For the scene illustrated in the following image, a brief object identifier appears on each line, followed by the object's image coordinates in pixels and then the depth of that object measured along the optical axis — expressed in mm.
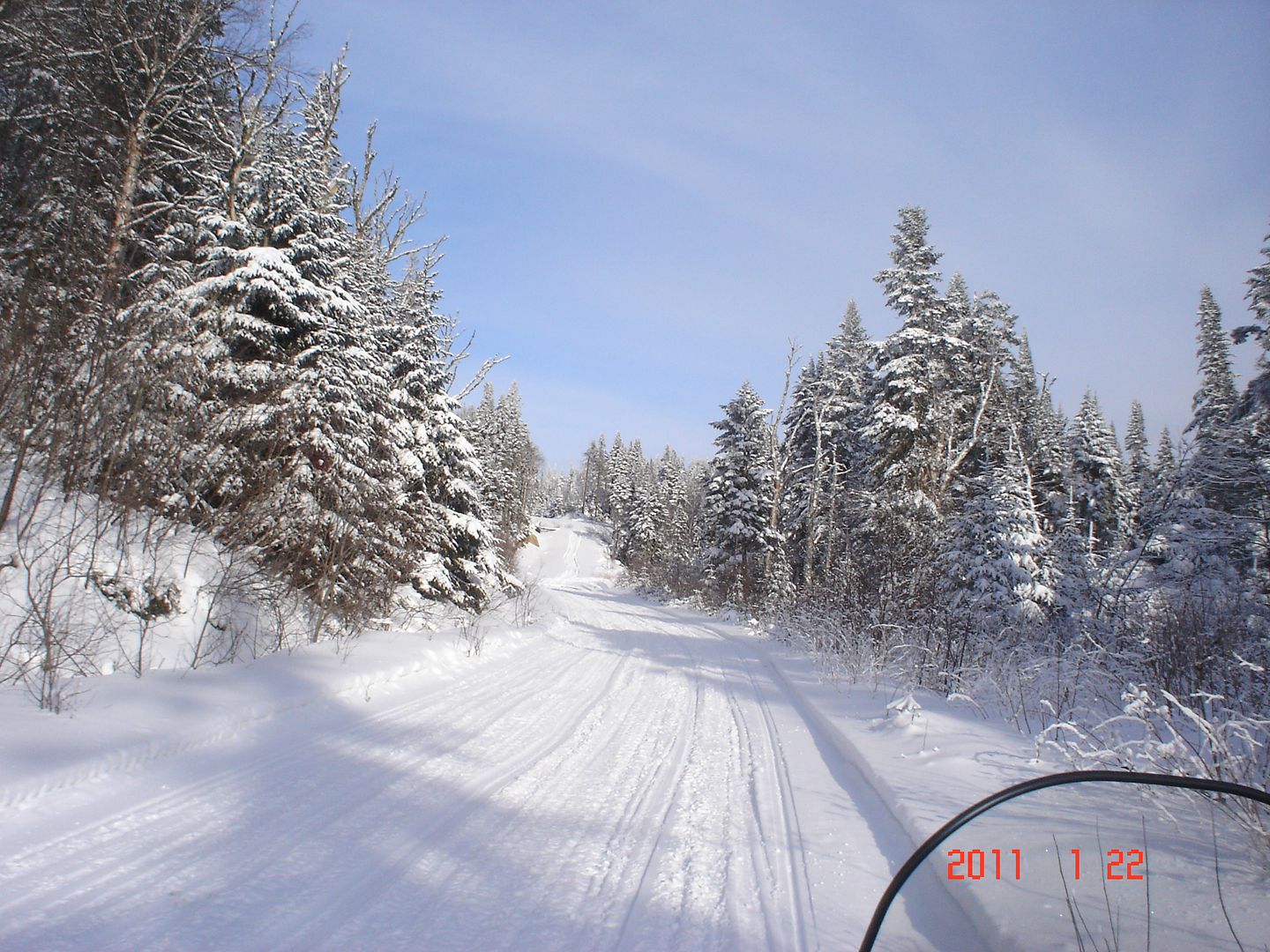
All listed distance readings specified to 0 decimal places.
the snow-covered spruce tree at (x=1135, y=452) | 30525
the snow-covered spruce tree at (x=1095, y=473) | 30375
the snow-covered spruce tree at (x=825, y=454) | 22625
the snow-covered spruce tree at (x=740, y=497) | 25422
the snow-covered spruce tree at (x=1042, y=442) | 21969
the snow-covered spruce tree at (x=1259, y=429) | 8898
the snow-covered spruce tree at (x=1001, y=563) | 12094
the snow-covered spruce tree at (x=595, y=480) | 93562
